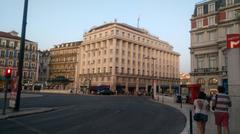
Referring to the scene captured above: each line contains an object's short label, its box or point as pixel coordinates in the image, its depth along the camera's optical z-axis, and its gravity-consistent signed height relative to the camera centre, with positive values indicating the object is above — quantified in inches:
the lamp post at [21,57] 448.2 +56.9
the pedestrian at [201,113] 249.9 -43.7
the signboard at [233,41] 227.4 +55.4
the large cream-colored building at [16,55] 2480.4 +351.3
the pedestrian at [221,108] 241.9 -34.8
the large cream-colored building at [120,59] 2122.3 +292.2
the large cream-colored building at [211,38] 1198.0 +331.2
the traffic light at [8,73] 422.4 +13.5
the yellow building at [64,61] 2602.7 +297.2
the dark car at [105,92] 1765.1 -115.9
